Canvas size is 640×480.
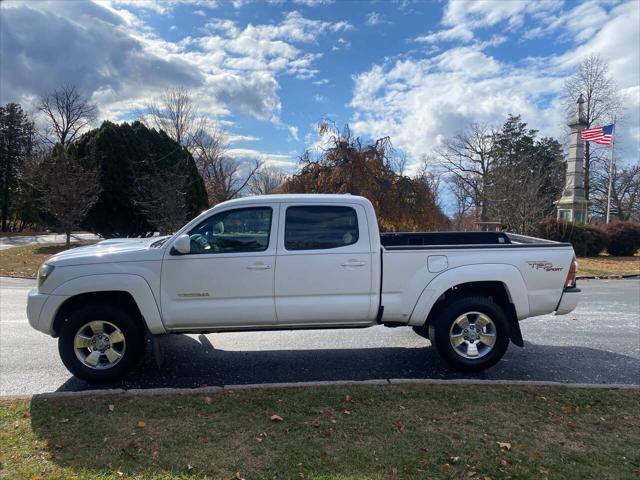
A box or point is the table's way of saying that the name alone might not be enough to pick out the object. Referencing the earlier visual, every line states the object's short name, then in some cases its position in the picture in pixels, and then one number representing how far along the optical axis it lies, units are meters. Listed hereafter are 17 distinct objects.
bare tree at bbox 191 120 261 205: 37.09
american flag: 26.50
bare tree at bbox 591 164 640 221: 47.09
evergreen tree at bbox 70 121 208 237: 23.95
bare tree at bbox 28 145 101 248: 20.05
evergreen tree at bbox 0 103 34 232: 48.81
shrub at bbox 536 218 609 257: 23.11
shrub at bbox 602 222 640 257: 23.67
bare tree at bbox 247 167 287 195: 44.44
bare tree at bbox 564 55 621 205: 42.22
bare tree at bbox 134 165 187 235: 18.67
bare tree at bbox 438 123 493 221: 49.26
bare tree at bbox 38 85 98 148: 52.88
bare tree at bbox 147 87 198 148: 37.66
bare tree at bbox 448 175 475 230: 47.70
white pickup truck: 4.52
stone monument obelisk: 28.88
